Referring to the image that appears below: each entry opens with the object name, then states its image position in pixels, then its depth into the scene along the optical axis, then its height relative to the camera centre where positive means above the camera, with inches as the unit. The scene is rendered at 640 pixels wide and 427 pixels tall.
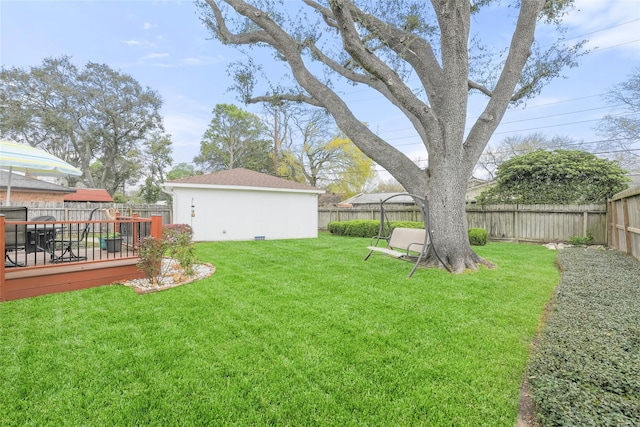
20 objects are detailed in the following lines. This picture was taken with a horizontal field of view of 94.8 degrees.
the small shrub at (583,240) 371.9 -29.6
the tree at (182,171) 1338.6 +203.7
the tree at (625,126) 655.1 +223.4
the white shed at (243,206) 446.0 +14.5
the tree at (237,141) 1168.8 +299.9
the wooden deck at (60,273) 156.5 -35.0
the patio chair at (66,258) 189.6 -30.0
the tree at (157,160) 1101.1 +214.3
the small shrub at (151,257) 188.2 -27.2
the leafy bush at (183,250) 201.0 -24.6
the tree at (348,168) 1039.0 +174.2
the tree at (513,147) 906.7 +226.5
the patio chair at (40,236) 186.9 -15.9
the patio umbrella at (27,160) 218.5 +41.7
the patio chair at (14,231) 166.4 -9.9
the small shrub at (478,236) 396.2 -27.1
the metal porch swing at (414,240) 222.1 -21.3
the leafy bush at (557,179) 385.7 +53.2
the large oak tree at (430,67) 227.3 +132.8
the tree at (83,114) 860.6 +320.4
